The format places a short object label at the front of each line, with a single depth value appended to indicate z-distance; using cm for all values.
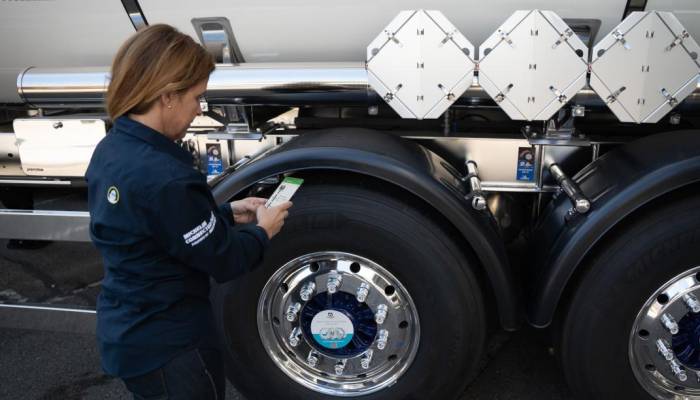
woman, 145
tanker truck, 209
